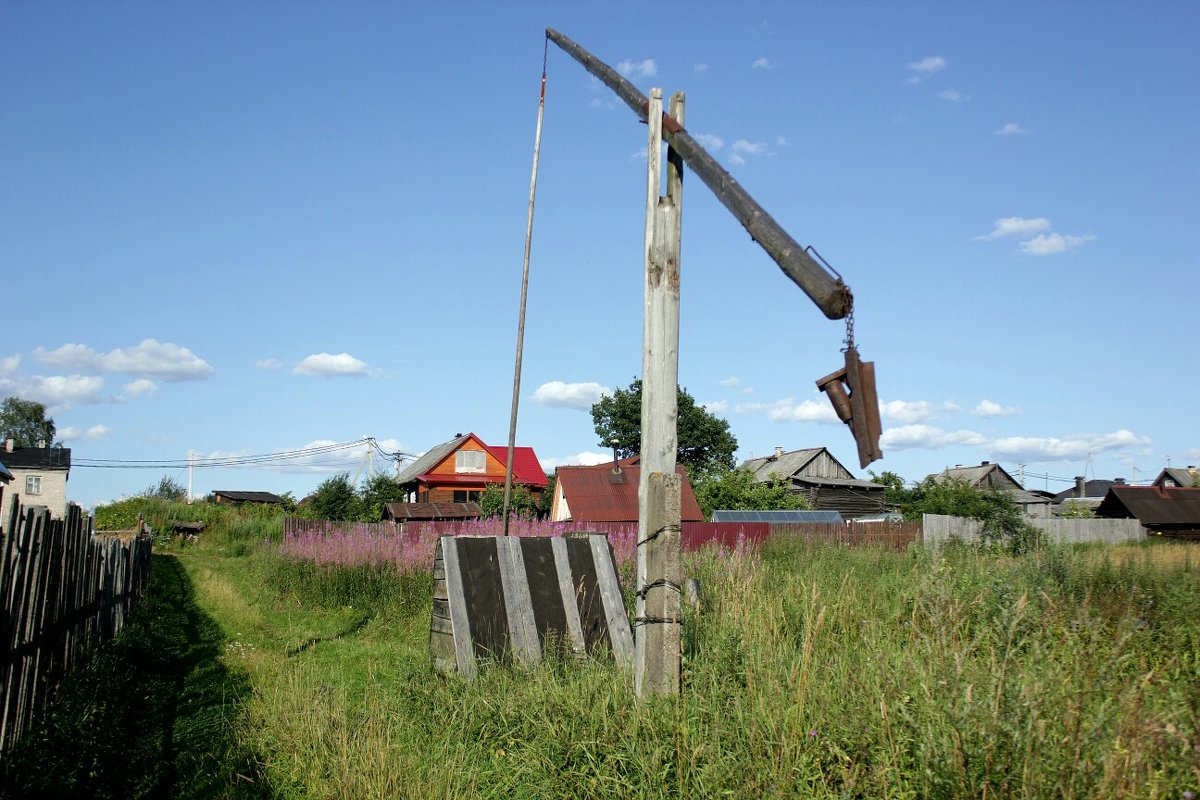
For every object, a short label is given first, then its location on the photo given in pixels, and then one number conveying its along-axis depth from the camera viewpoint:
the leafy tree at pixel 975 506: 24.31
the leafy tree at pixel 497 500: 34.47
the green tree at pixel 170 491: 79.69
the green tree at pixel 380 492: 49.53
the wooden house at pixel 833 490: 58.88
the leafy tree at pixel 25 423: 77.69
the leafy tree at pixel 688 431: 61.90
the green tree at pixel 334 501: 41.19
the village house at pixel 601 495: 32.91
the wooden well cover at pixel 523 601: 6.60
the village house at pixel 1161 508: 40.34
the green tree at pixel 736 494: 47.72
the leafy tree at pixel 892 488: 60.36
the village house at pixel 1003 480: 69.31
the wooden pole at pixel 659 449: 5.04
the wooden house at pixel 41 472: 52.88
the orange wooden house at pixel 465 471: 57.56
